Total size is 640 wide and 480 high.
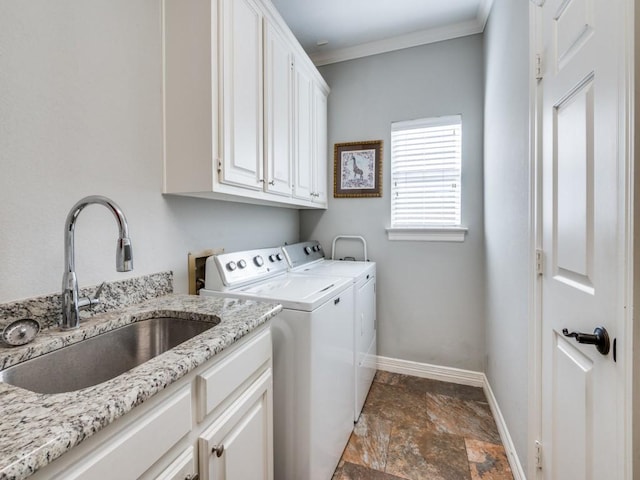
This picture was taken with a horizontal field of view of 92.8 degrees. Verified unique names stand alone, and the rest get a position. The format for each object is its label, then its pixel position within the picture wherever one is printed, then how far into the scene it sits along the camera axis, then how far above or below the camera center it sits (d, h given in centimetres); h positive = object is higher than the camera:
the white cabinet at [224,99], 130 +65
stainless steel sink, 79 -37
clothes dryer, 193 -40
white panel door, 74 +0
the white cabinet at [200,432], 54 -45
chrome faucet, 88 -6
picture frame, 263 +60
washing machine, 131 -58
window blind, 243 +53
